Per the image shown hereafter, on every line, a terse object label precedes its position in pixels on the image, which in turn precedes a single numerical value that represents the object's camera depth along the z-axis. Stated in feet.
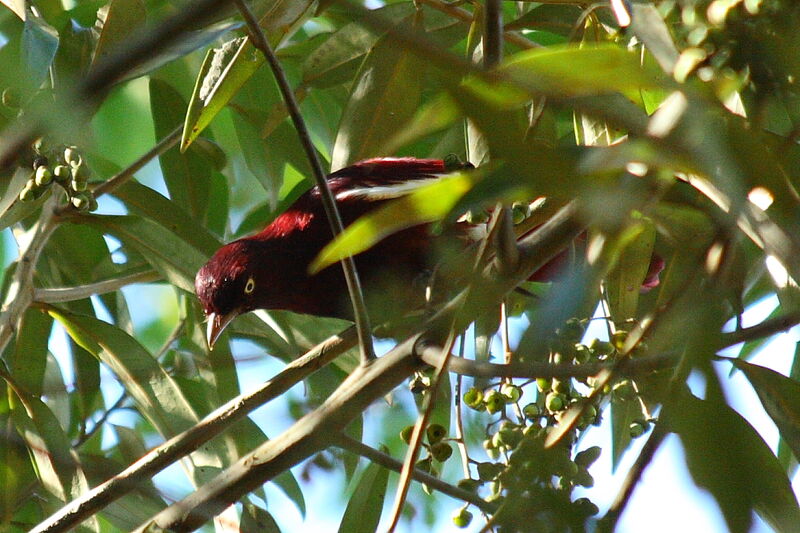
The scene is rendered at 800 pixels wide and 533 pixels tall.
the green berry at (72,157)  15.07
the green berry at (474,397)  11.96
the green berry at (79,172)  15.10
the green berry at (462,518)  11.91
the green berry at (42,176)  14.73
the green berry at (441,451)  12.03
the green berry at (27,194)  14.74
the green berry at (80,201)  15.48
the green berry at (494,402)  11.72
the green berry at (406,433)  11.63
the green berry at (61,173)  14.93
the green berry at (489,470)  10.88
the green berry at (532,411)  11.41
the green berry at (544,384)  11.89
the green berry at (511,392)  11.85
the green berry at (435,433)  11.98
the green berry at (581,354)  11.47
